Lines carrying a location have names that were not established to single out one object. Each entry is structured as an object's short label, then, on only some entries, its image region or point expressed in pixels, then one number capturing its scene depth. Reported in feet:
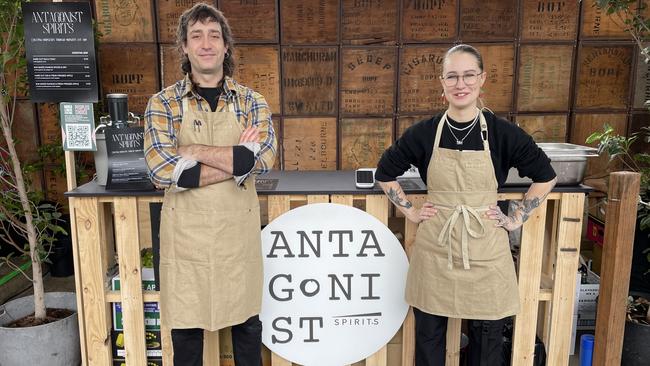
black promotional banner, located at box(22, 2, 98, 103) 7.75
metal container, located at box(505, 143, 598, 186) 7.55
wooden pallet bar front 7.65
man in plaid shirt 6.32
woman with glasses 6.54
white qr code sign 7.77
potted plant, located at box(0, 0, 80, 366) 8.44
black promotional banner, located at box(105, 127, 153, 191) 7.45
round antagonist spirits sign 7.80
